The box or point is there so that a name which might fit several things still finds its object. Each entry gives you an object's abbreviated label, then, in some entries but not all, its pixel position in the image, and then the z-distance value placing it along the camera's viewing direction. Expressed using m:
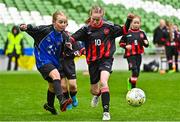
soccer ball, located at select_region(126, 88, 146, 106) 10.77
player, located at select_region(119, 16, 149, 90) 15.88
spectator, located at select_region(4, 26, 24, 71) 26.86
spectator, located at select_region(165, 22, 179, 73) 27.28
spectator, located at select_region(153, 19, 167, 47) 27.64
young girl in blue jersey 10.55
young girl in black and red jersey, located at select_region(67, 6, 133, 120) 10.75
